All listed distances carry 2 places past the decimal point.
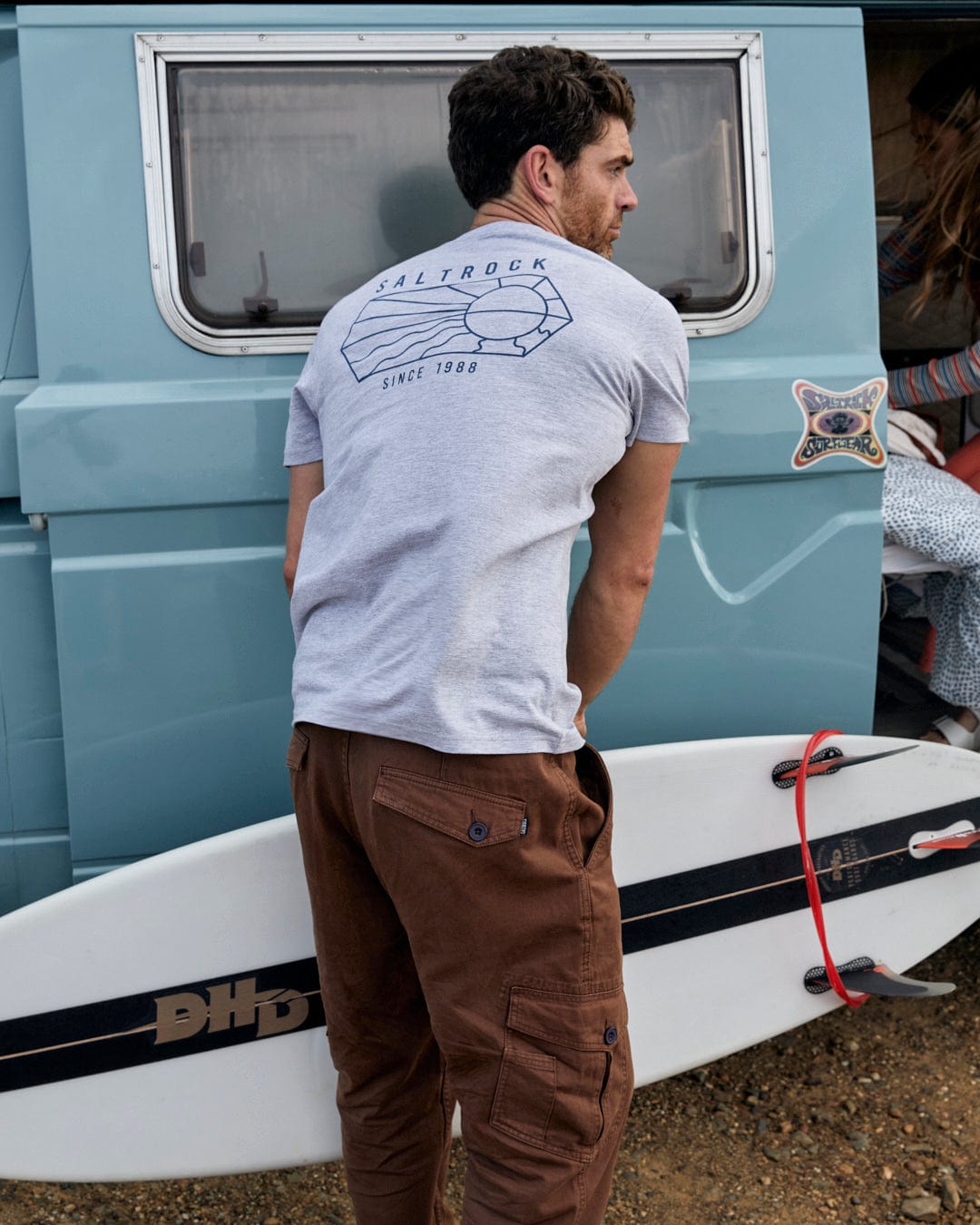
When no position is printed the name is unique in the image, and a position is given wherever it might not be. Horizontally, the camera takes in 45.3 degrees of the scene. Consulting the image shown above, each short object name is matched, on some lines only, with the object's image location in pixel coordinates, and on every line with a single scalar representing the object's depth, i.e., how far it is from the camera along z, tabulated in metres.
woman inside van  2.30
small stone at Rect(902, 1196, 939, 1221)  2.08
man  1.35
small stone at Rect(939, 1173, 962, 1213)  2.10
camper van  1.82
